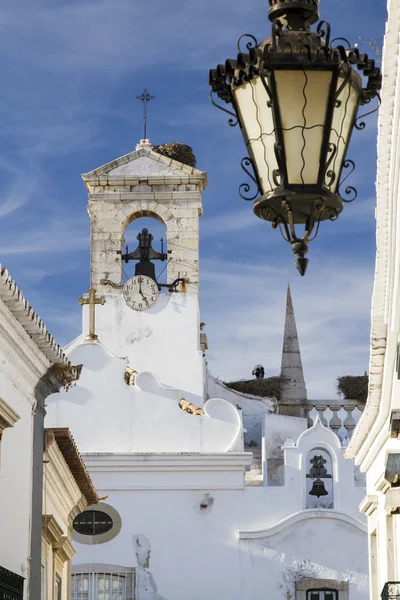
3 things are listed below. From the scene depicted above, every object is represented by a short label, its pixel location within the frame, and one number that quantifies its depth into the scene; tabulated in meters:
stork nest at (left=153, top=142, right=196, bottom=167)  28.47
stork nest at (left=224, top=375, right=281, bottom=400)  30.00
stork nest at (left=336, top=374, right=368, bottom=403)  29.73
